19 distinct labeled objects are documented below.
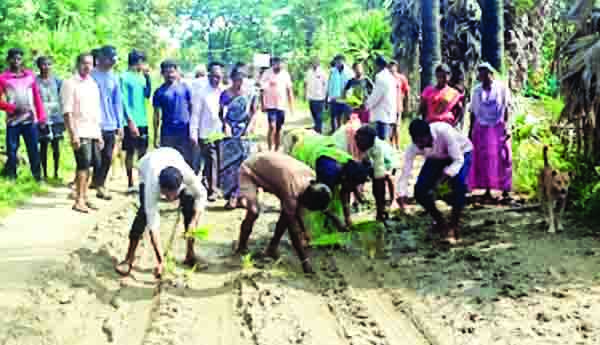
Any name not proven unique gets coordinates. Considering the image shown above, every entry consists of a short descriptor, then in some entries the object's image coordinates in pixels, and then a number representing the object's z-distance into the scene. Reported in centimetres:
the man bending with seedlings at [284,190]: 700
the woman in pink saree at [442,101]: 938
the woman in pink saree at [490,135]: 934
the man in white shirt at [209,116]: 1030
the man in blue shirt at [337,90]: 1515
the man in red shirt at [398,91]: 1319
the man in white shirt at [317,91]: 1627
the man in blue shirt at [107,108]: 1034
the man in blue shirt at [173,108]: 1024
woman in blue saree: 1025
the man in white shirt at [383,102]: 1202
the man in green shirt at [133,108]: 1109
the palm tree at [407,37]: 1834
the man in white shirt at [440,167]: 789
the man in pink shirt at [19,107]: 1067
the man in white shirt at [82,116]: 953
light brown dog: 828
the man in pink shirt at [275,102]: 1446
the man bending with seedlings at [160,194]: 663
